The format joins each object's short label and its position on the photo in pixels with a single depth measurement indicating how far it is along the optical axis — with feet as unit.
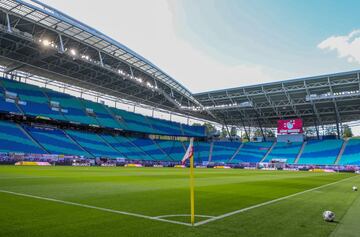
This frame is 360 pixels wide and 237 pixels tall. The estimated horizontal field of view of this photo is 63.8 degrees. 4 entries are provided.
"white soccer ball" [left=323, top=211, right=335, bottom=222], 27.43
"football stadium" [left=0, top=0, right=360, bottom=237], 26.22
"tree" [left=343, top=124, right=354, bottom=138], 365.40
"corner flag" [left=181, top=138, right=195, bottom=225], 22.74
